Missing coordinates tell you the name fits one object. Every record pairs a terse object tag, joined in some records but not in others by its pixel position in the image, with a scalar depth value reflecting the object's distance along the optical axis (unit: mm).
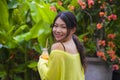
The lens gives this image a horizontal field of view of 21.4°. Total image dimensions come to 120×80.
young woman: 2023
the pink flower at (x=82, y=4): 3838
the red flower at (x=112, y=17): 3801
